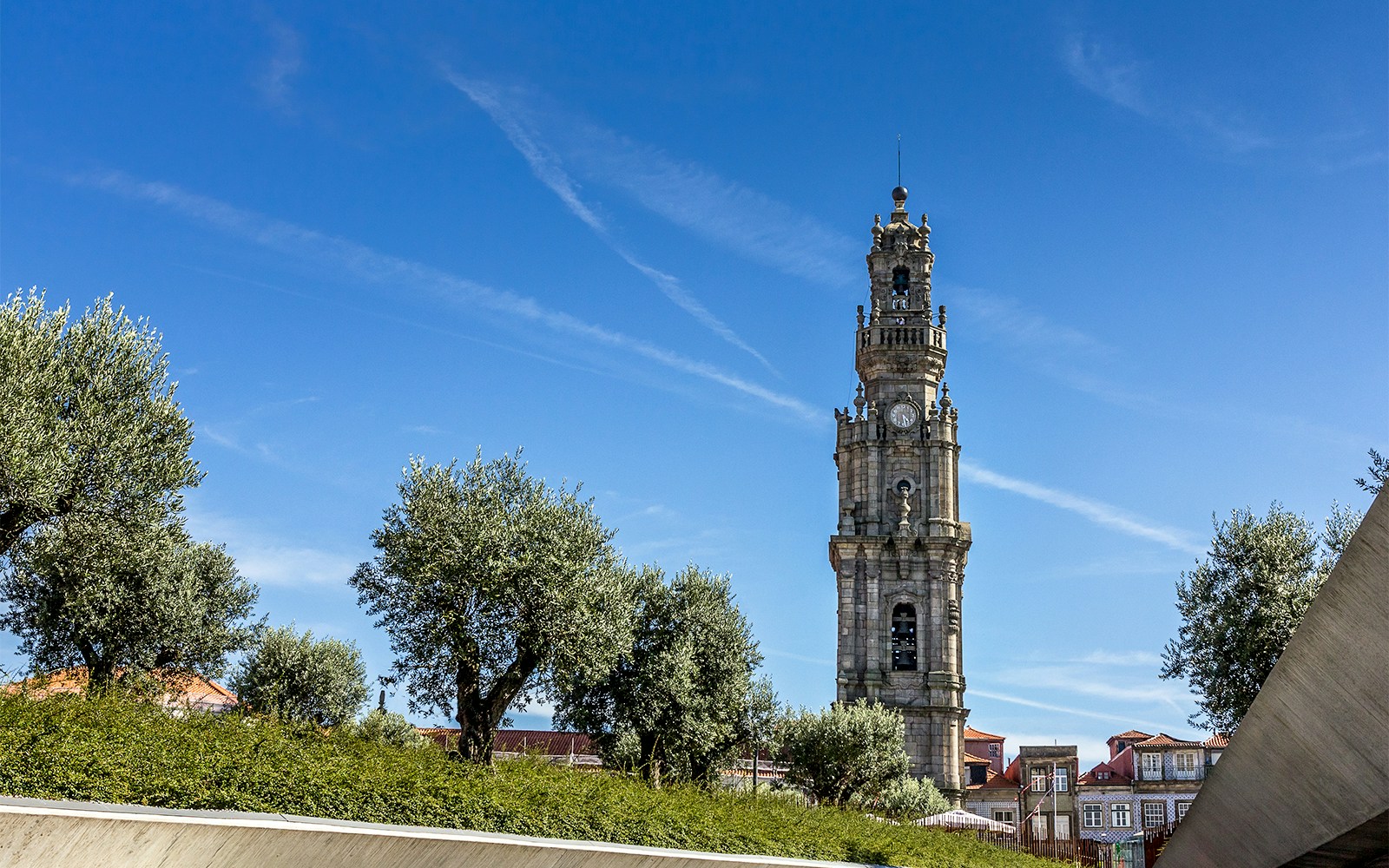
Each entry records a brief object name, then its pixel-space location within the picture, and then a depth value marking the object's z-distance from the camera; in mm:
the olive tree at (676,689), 43812
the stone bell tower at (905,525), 72500
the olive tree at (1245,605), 35281
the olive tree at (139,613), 36812
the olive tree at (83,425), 24844
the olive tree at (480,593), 32719
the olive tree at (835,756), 58469
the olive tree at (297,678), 53219
